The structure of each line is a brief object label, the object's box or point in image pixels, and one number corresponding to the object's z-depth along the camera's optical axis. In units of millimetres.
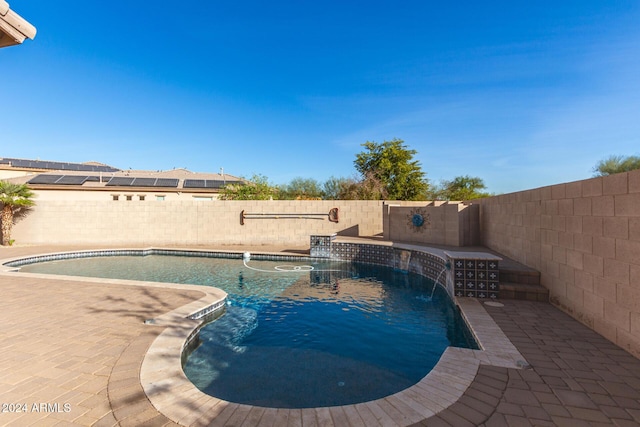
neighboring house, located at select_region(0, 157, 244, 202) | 25000
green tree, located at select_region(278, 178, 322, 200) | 31766
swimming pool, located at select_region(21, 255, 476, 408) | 3922
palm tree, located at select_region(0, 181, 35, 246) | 17031
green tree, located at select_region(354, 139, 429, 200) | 27469
